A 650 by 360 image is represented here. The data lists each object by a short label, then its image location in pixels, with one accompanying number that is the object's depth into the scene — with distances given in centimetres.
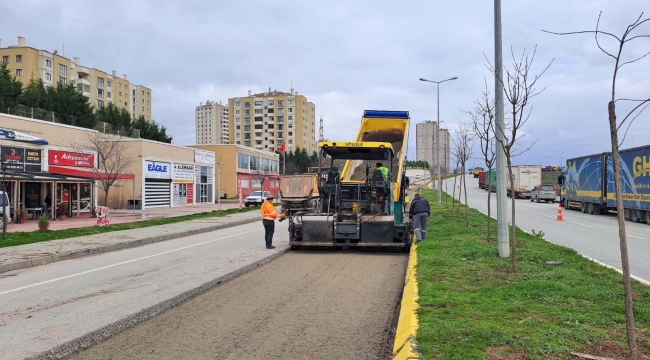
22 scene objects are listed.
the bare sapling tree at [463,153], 2184
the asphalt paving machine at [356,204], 1391
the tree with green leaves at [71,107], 4984
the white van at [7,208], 2306
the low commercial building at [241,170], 6072
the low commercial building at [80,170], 2759
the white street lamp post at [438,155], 3843
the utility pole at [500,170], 1038
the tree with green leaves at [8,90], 4238
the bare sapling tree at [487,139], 1302
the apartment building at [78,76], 7519
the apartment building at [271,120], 12838
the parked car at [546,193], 4779
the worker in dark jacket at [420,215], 1476
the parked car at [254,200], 4395
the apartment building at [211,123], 17538
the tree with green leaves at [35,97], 4591
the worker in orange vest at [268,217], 1484
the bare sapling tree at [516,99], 837
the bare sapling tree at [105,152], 3347
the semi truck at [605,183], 2388
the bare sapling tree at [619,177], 420
